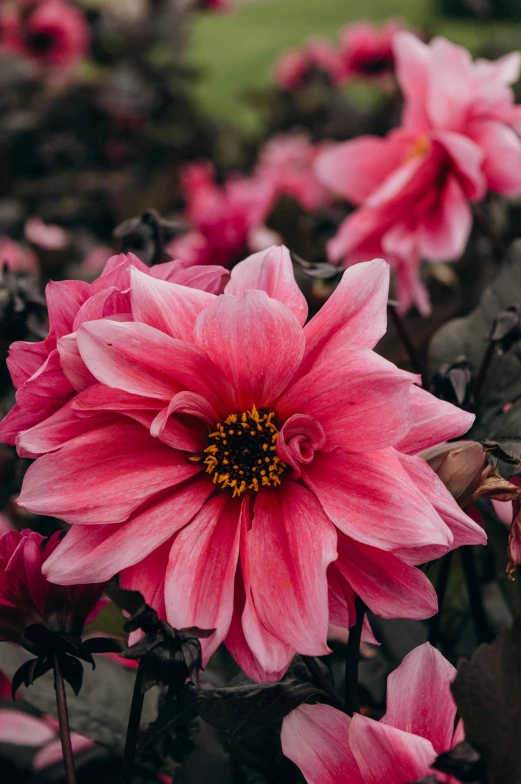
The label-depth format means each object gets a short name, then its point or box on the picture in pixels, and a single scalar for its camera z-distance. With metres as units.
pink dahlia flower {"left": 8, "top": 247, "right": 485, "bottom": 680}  0.30
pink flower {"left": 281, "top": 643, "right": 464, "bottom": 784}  0.29
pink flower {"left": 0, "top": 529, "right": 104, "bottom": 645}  0.31
